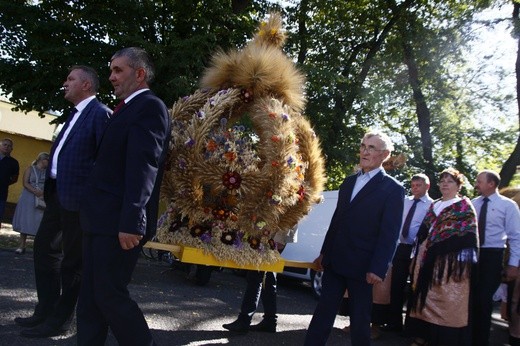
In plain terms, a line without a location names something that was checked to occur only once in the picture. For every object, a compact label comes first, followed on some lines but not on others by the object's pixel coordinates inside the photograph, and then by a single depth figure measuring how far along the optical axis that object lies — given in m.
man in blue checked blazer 4.22
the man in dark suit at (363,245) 4.34
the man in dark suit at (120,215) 3.27
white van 9.00
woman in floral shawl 5.61
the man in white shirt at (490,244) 5.98
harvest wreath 4.54
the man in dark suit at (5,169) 9.87
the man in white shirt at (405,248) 6.82
